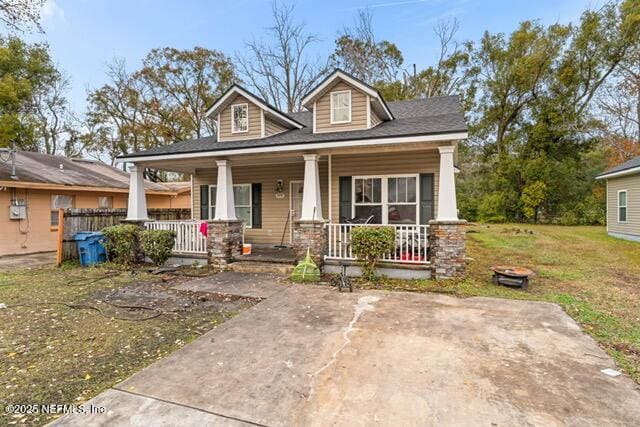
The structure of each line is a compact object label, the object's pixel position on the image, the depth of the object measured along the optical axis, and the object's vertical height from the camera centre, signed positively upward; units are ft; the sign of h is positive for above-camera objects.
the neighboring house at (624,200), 40.34 +1.50
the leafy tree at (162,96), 72.18 +26.90
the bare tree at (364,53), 76.43 +38.06
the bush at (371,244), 22.22 -2.16
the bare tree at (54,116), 75.41 +24.07
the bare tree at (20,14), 27.14 +16.93
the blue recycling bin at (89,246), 29.32 -2.93
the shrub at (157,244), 27.35 -2.56
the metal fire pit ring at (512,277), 20.99 -4.26
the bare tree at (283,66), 68.80 +32.60
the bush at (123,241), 28.35 -2.42
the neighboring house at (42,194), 35.50 +2.55
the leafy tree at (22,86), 54.09 +24.49
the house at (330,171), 22.34 +3.80
